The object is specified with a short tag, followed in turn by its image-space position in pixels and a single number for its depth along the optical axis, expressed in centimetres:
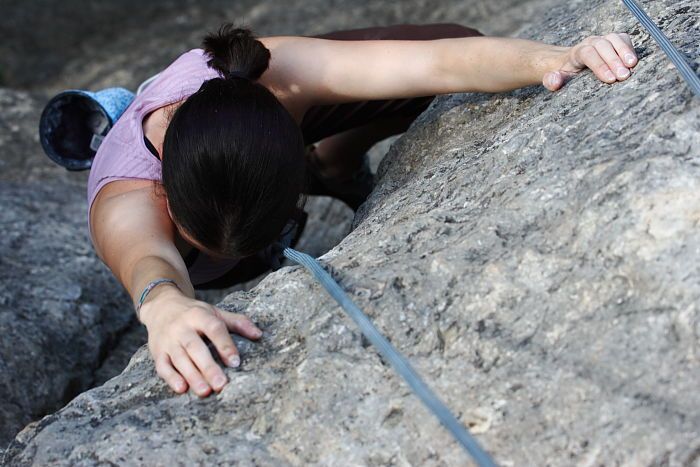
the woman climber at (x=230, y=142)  199
